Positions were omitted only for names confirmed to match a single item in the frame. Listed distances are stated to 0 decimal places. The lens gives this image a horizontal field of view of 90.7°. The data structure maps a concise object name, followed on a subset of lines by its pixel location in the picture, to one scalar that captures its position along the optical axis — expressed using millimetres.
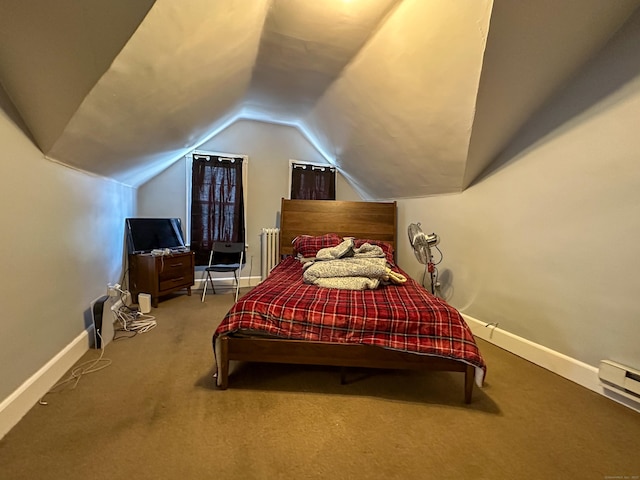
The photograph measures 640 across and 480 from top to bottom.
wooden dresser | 3363
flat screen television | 3523
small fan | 2980
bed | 1796
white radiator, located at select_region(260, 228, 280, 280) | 4375
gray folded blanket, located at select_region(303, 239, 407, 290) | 2352
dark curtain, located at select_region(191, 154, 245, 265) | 4219
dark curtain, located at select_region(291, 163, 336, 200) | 4680
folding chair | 3953
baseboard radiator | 1710
